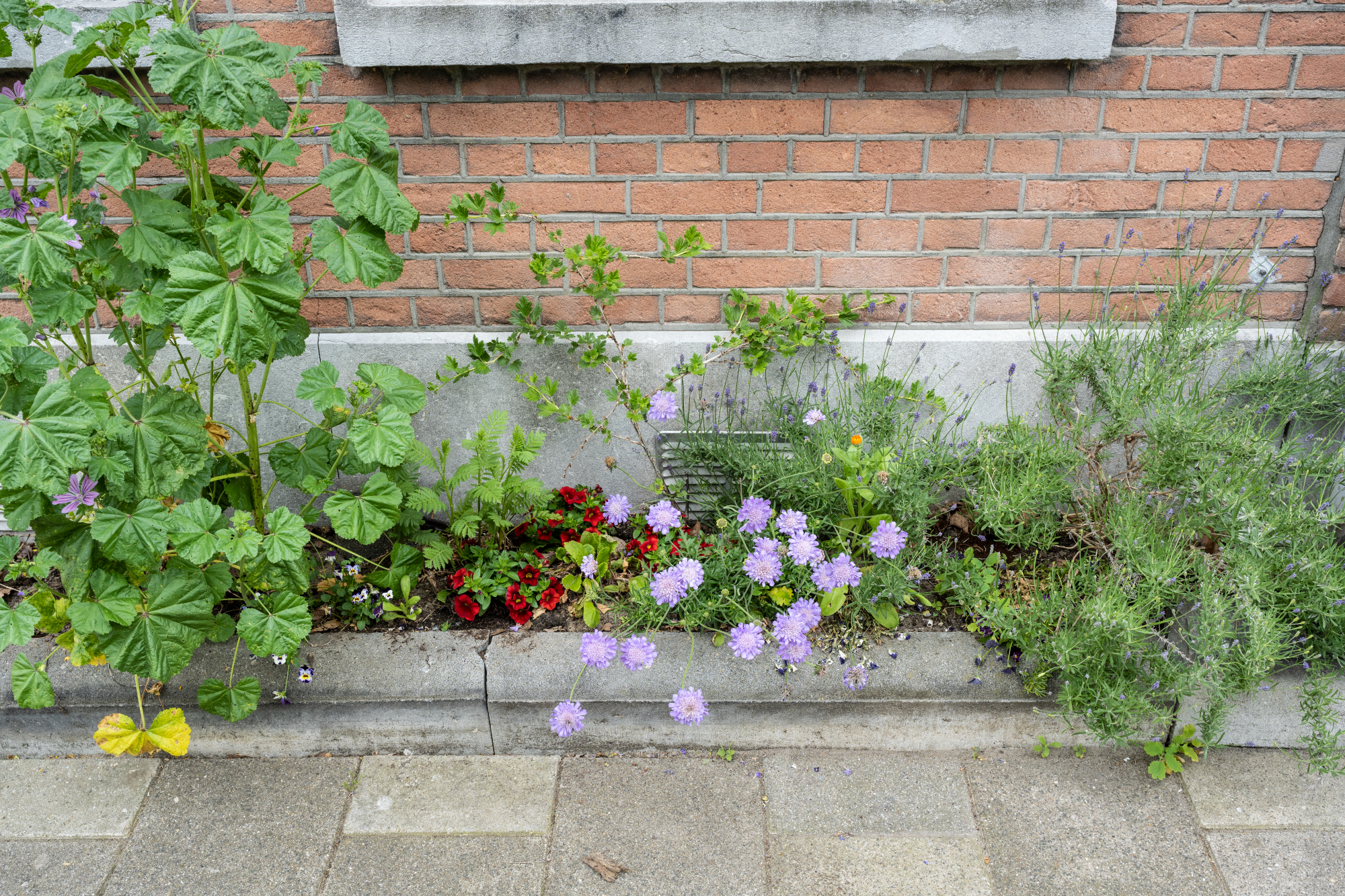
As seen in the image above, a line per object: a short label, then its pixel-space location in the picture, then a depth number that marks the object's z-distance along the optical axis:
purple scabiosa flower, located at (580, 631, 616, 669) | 2.24
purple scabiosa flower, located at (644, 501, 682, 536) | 2.41
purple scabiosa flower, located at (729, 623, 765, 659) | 2.23
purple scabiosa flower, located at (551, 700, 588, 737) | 2.21
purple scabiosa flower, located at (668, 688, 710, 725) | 2.20
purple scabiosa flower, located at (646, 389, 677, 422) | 2.44
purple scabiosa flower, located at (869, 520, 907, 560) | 2.30
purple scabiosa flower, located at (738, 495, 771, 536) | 2.37
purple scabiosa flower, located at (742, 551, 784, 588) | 2.29
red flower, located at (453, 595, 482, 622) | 2.44
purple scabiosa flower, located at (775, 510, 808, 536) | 2.34
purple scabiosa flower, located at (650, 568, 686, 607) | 2.29
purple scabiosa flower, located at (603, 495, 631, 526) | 2.51
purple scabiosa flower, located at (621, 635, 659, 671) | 2.24
